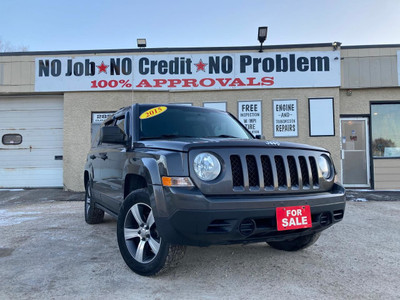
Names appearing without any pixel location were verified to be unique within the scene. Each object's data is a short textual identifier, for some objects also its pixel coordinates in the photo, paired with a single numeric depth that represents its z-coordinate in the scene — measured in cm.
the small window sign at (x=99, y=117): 959
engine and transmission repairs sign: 942
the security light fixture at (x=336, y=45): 936
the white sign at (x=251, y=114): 948
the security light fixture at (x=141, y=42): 970
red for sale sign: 255
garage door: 1013
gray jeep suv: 241
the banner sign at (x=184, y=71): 948
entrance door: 968
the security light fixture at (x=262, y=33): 903
